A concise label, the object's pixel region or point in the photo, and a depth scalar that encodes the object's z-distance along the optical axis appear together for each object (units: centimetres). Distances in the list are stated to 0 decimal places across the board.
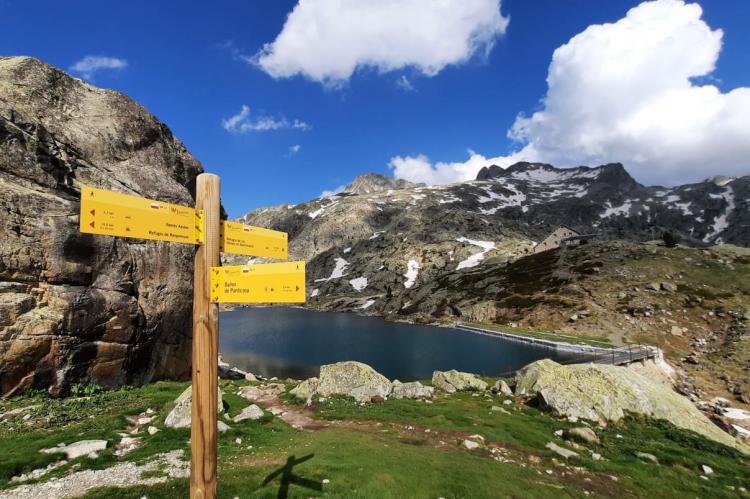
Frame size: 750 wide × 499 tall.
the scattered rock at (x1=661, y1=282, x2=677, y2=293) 8981
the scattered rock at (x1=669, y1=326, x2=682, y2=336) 7468
